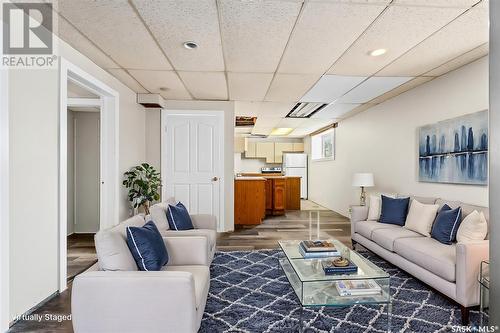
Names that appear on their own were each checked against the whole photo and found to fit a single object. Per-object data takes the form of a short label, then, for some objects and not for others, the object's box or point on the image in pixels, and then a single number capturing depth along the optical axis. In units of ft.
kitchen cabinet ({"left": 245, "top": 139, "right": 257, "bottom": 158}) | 31.49
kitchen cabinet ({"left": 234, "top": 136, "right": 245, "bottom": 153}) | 28.07
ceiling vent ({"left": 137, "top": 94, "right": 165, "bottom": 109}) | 14.70
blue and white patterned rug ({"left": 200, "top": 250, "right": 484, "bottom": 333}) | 6.62
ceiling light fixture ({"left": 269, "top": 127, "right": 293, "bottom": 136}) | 26.20
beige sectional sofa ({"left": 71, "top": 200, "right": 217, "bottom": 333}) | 5.22
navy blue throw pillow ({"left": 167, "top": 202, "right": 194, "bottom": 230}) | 9.67
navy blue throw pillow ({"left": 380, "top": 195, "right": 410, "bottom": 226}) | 11.47
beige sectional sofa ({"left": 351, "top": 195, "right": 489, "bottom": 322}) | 6.72
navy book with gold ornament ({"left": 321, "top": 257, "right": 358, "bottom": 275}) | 7.01
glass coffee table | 6.26
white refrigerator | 31.09
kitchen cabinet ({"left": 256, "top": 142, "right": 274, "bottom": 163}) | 31.68
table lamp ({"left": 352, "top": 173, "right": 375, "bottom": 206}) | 15.23
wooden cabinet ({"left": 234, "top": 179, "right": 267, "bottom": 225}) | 18.08
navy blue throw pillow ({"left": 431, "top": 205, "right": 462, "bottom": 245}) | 8.63
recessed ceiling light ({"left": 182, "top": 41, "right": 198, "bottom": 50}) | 8.73
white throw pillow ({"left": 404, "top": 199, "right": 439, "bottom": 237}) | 9.82
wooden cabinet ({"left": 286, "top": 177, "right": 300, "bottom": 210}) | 24.31
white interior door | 16.17
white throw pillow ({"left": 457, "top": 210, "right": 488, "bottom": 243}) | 7.89
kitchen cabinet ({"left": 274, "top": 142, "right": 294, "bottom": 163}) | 31.81
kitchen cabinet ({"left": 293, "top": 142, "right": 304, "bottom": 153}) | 32.07
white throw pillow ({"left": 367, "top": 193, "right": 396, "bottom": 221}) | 12.55
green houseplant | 13.00
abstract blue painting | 9.36
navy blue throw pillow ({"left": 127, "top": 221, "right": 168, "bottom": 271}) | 6.03
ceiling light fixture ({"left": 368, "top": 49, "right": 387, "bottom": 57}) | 9.15
